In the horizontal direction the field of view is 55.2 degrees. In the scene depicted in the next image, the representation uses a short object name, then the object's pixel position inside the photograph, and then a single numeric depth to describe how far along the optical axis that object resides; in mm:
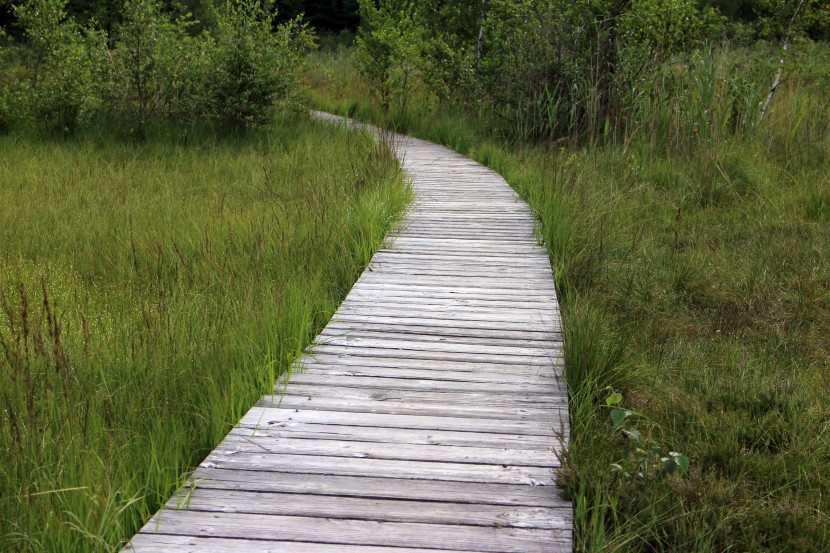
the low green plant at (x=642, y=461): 2453
